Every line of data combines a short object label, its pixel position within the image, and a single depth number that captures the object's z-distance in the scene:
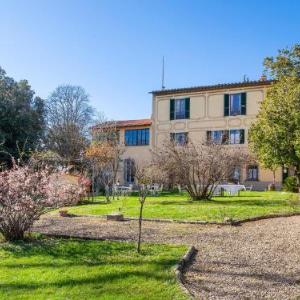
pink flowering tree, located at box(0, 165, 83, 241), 6.35
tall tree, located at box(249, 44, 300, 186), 14.66
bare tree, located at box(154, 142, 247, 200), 13.40
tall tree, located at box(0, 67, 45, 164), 21.66
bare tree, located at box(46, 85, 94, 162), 31.19
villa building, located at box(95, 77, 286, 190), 24.65
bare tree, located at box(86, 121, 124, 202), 17.97
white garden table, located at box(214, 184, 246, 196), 17.36
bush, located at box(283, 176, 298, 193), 19.46
